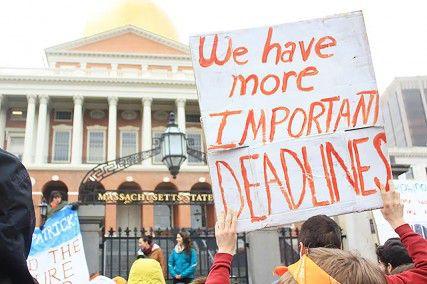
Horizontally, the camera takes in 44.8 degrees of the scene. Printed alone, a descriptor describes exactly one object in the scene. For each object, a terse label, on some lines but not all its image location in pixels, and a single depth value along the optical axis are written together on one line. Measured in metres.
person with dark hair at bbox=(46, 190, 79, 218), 7.07
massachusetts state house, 37.76
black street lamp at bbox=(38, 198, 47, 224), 8.19
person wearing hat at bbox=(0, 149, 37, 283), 1.34
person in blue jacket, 7.15
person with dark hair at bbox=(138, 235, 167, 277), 7.07
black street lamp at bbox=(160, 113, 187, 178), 8.58
